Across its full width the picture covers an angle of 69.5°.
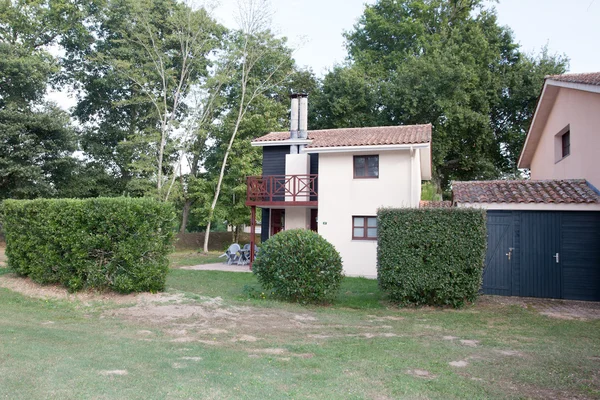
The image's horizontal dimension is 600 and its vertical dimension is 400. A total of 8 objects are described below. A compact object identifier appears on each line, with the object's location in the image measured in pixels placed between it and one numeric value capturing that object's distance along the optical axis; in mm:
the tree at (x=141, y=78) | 27359
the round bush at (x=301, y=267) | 9547
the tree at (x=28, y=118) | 23312
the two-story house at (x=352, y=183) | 16250
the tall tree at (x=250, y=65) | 27719
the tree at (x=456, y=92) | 26516
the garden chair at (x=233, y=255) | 20422
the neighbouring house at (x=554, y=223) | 10945
